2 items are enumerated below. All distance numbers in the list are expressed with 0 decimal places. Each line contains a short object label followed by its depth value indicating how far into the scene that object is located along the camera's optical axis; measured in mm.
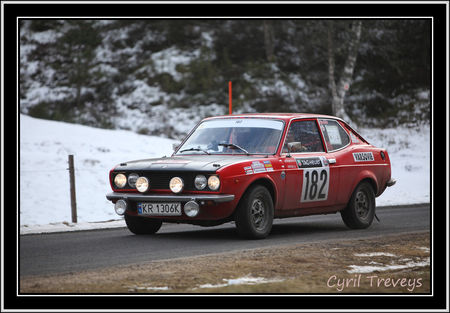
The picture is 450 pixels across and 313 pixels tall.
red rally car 18391
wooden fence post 26547
